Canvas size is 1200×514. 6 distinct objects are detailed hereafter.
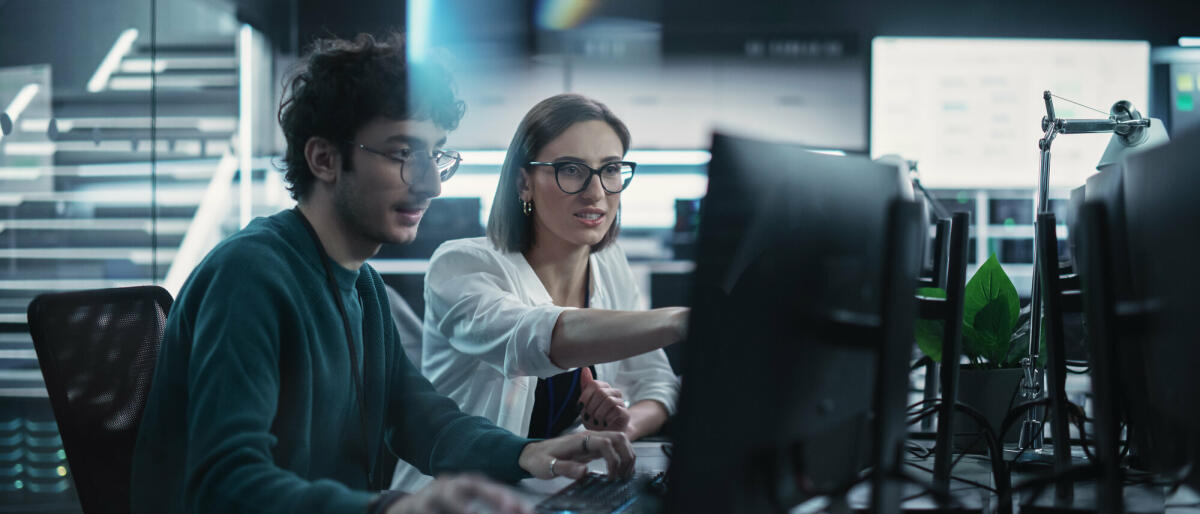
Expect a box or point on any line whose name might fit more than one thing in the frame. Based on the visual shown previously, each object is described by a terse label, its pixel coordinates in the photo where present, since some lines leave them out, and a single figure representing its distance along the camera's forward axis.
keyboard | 0.98
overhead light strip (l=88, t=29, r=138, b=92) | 3.36
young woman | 1.56
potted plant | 1.43
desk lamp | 1.41
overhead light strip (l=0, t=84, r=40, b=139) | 2.75
